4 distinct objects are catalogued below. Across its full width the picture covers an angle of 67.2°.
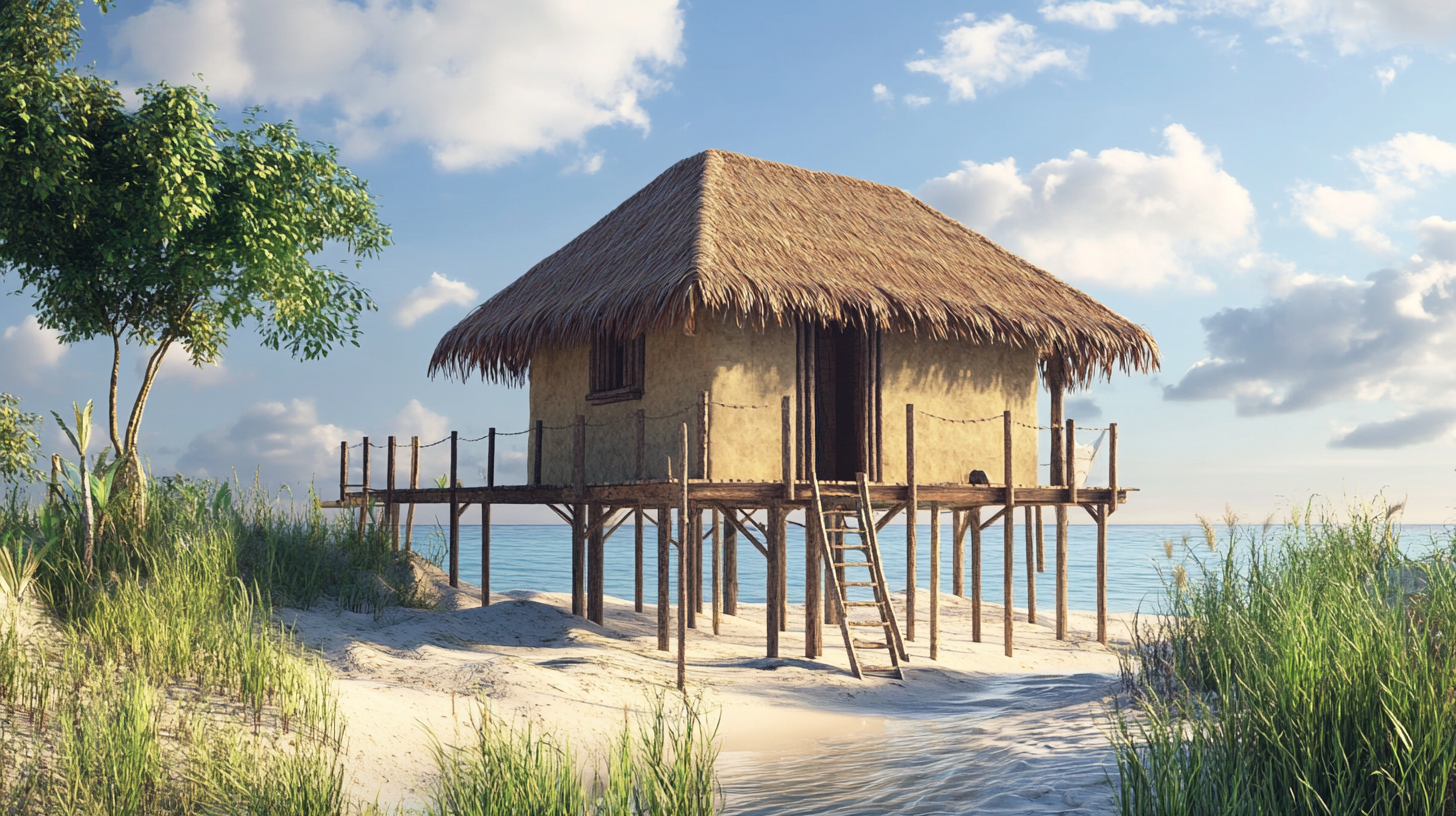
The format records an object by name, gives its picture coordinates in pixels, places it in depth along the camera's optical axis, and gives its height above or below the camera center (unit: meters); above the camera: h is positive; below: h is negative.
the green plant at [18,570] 8.04 -0.83
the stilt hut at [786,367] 11.12 +1.08
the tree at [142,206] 11.84 +2.90
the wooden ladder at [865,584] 10.53 -1.26
